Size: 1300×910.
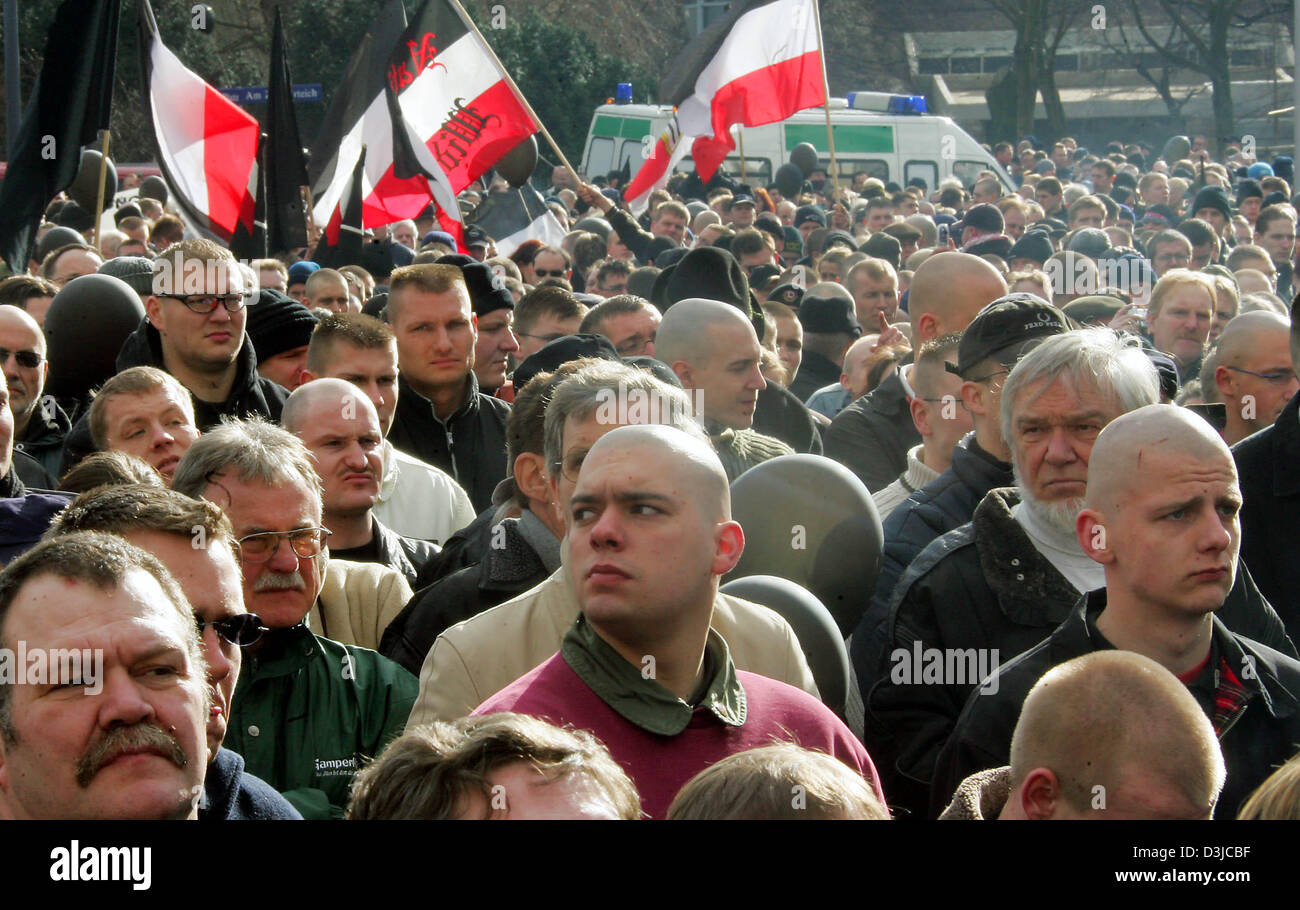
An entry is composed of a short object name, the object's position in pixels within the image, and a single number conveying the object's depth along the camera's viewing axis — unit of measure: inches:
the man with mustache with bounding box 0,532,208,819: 195.6
